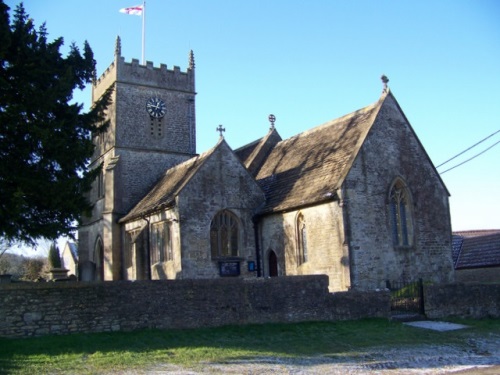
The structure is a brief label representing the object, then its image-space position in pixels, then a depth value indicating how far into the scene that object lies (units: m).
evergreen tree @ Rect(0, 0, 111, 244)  15.57
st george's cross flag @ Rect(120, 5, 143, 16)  35.44
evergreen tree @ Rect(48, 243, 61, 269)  43.66
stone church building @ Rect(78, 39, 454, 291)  22.52
